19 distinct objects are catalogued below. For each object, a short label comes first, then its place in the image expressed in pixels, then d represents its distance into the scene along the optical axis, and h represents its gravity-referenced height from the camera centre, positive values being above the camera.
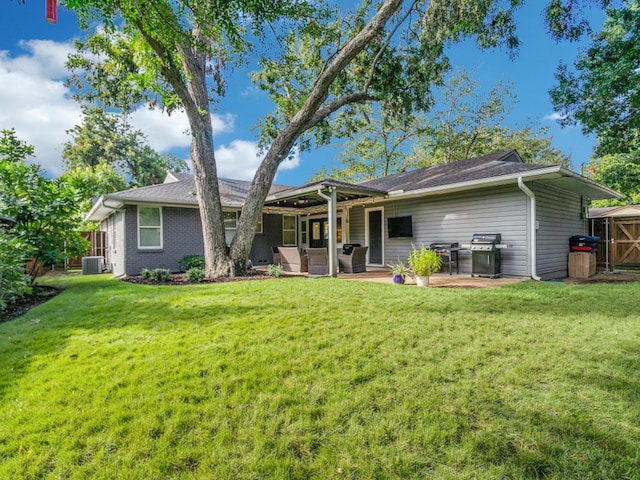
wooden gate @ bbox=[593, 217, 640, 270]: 11.02 +0.03
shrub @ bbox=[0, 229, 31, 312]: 5.48 -0.40
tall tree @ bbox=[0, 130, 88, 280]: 7.59 +0.93
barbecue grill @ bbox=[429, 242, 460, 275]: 9.06 -0.26
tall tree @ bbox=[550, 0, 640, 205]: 9.34 +5.04
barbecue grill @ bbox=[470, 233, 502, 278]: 8.03 -0.34
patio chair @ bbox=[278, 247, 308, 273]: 9.98 -0.46
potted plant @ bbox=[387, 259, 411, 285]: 7.33 -0.69
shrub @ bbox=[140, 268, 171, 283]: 8.41 -0.77
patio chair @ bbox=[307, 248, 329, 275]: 9.02 -0.47
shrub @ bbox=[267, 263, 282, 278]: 8.65 -0.72
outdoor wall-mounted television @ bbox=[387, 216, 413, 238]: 10.48 +0.57
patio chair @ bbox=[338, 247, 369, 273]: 9.49 -0.50
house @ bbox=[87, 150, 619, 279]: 8.17 +0.99
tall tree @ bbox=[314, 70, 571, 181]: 18.95 +7.05
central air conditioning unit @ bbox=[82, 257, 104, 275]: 12.98 -0.72
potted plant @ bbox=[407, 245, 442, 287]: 6.82 -0.48
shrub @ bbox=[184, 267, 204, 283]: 7.99 -0.73
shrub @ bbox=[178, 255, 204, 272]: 10.56 -0.53
